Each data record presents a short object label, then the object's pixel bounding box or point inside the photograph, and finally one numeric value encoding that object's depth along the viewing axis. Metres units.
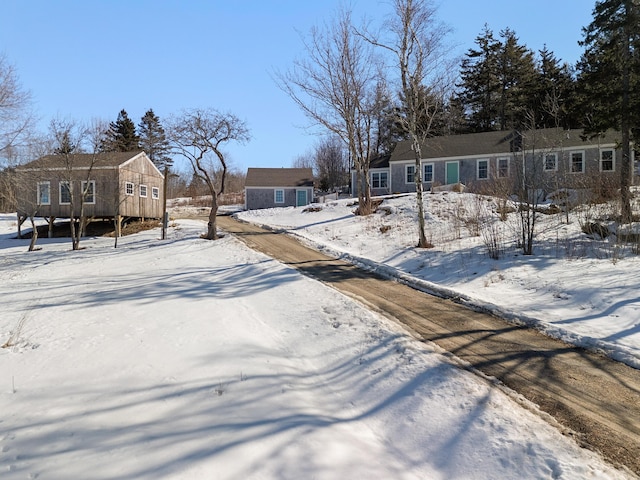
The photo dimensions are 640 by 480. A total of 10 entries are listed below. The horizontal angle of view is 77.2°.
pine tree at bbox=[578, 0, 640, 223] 13.62
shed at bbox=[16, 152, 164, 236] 22.48
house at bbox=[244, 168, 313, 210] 39.16
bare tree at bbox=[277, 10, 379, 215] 23.55
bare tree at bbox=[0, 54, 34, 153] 14.75
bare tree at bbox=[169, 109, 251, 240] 16.92
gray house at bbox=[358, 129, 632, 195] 27.17
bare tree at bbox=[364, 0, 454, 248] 14.00
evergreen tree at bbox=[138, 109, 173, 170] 51.19
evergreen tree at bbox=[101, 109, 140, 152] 47.33
